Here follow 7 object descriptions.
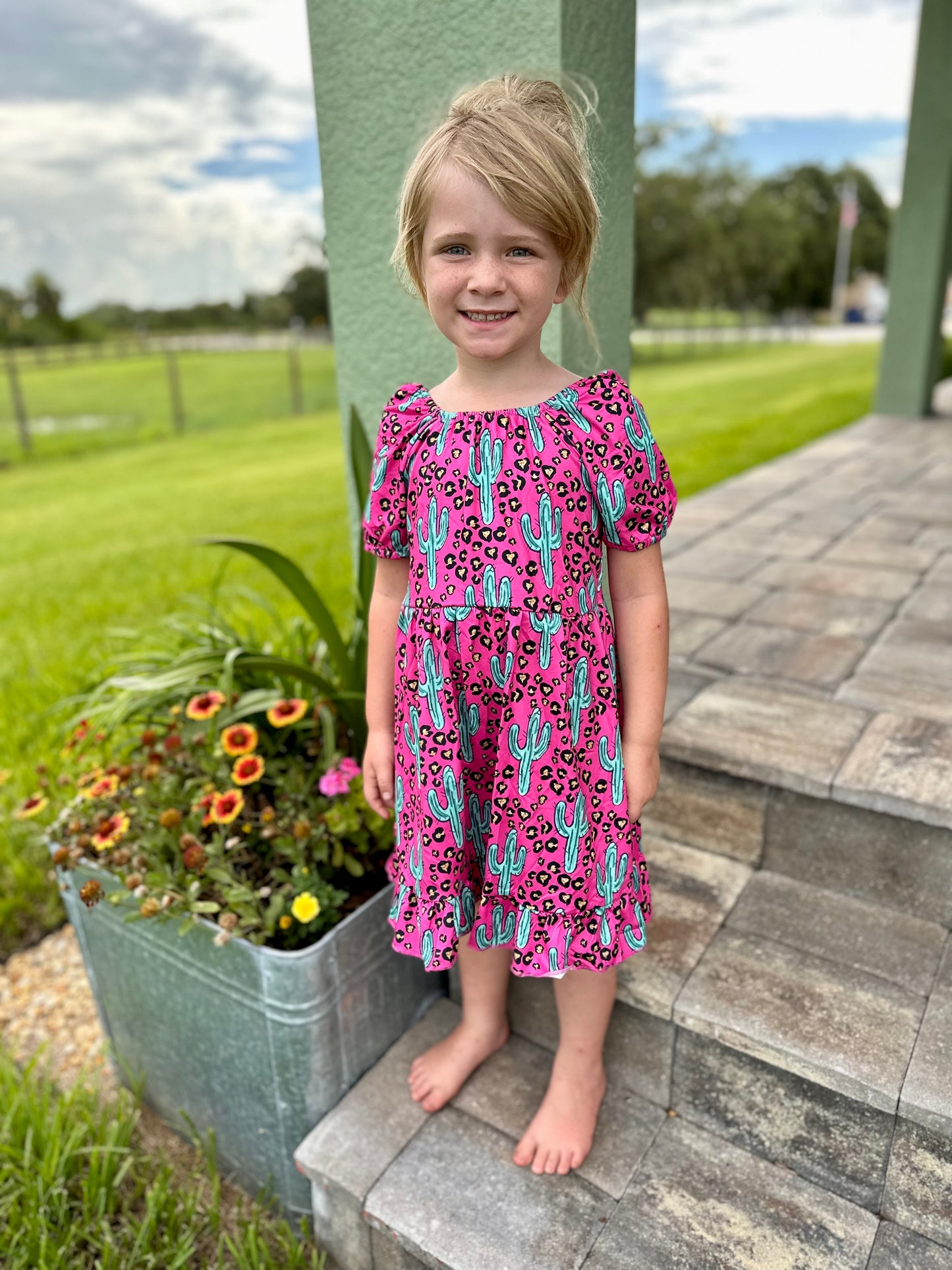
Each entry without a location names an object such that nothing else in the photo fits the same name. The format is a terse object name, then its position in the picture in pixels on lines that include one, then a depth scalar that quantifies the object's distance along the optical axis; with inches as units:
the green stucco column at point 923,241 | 179.5
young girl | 37.3
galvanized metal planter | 51.1
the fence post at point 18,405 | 373.7
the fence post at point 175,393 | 430.0
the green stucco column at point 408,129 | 53.0
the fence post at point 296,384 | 459.6
